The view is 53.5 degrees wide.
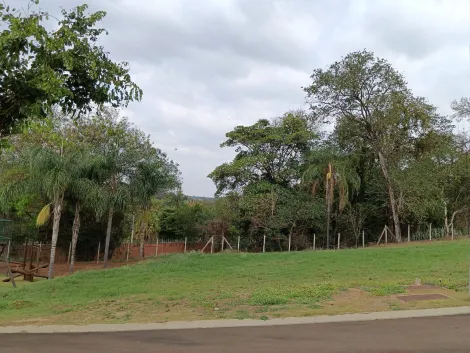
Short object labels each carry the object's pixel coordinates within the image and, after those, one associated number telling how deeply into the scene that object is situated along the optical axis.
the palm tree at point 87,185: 25.83
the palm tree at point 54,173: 24.45
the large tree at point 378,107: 32.88
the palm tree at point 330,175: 32.03
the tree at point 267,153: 35.41
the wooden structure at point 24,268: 22.70
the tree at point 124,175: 27.02
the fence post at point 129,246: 37.33
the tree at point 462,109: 33.62
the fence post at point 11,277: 20.53
